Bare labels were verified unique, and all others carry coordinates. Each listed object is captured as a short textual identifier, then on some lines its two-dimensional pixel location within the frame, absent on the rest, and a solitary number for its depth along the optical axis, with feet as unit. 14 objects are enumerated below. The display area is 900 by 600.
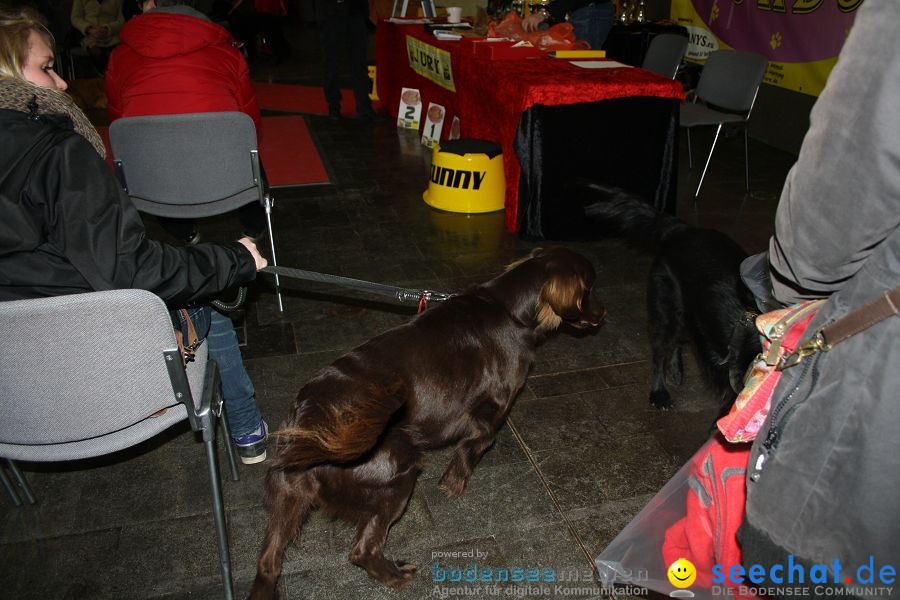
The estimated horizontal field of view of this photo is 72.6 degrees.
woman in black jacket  4.41
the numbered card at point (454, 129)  18.10
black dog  6.81
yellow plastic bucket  14.43
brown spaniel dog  4.91
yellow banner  17.78
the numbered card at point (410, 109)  21.40
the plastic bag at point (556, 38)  15.55
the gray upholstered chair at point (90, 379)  3.99
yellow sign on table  17.88
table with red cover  12.66
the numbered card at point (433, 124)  19.43
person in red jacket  9.20
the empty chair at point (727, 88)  15.57
